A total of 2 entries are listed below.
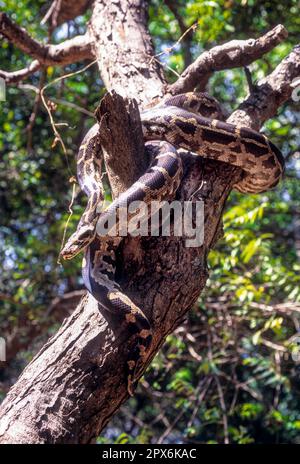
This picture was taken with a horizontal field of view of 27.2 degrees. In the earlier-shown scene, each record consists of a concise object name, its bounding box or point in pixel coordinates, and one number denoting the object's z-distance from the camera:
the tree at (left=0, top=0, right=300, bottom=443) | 3.28
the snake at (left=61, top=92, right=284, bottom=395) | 3.54
